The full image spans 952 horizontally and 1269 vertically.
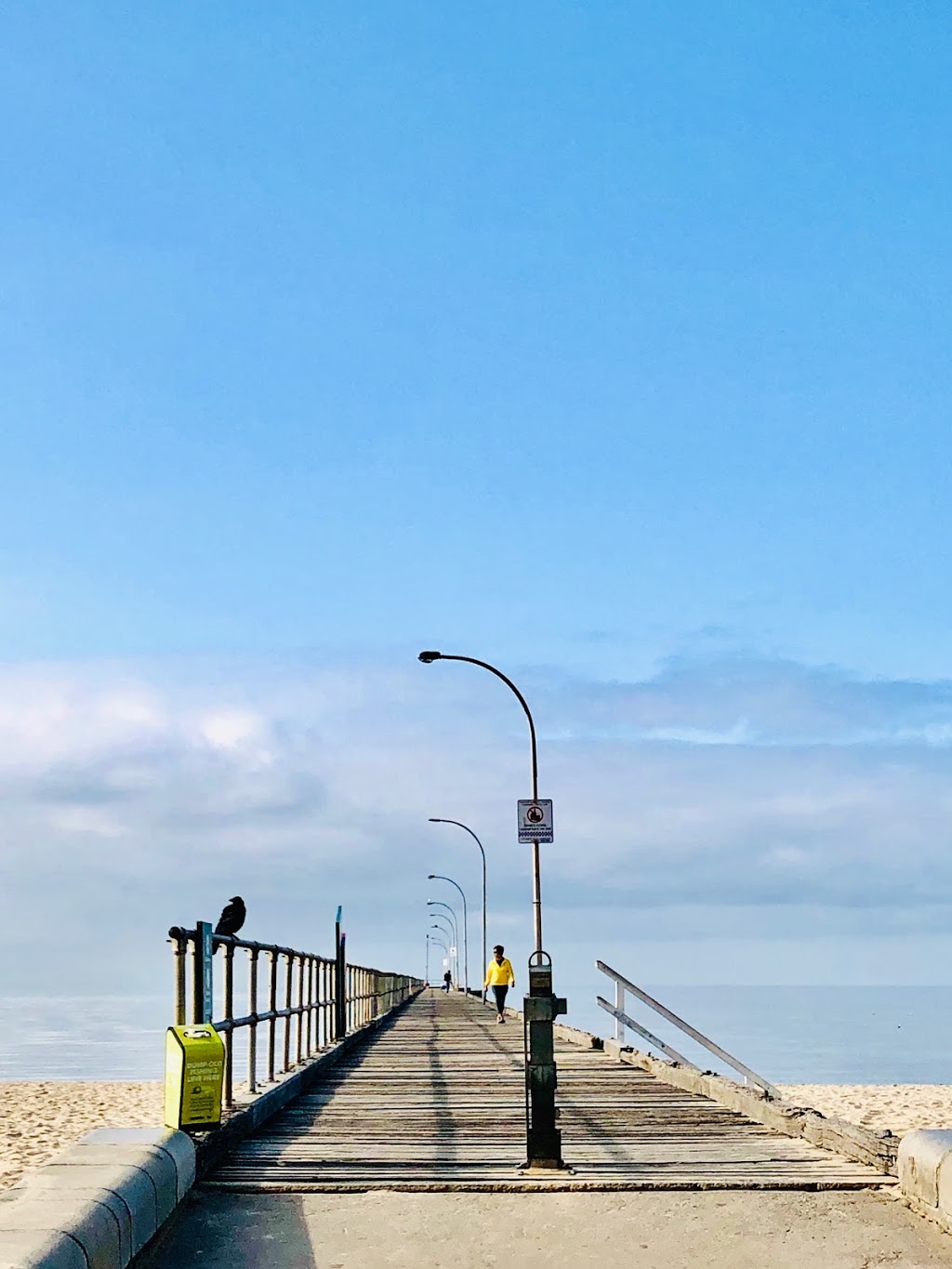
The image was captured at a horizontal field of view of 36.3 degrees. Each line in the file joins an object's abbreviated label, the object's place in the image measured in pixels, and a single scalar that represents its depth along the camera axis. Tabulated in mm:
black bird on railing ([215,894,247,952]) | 12250
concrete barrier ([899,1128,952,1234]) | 7227
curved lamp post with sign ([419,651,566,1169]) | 9086
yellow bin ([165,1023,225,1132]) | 8641
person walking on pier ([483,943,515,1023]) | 31266
